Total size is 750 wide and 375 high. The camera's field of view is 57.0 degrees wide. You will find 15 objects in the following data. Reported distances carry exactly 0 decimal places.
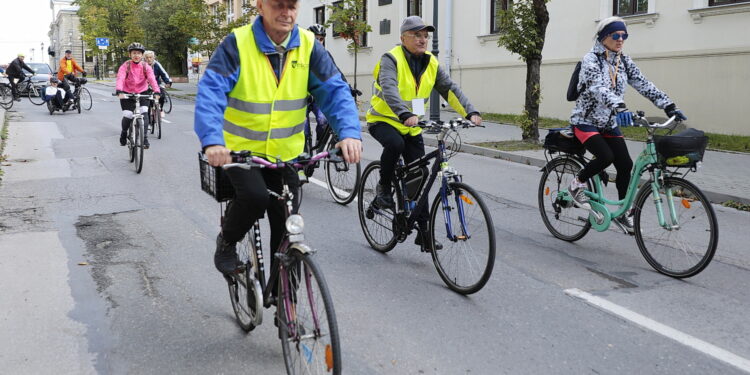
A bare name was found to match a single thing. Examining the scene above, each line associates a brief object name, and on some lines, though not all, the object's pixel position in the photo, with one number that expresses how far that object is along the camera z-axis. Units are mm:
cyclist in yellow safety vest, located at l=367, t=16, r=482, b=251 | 5152
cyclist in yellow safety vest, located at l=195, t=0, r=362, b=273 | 3203
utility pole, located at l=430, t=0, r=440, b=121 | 16516
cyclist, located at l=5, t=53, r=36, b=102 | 24047
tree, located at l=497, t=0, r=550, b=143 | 12773
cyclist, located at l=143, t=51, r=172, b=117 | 14870
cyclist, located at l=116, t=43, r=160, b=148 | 10500
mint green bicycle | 4801
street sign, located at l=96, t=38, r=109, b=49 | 51275
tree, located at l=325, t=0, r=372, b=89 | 21578
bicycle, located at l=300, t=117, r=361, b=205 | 7584
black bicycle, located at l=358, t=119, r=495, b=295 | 4430
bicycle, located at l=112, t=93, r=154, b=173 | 9711
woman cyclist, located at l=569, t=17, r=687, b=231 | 5410
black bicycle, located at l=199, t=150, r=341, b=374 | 2787
